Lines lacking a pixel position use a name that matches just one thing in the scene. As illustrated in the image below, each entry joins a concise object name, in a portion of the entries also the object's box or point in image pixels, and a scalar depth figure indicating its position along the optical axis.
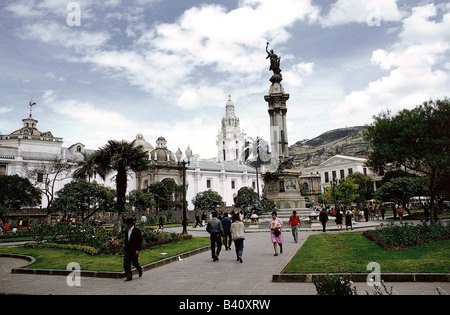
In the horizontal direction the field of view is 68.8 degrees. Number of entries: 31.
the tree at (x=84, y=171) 38.66
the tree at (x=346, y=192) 46.09
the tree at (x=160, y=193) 51.50
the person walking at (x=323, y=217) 17.11
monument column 22.22
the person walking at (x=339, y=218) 18.19
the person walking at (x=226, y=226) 11.73
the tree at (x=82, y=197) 31.45
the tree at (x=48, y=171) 39.75
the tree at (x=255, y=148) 32.79
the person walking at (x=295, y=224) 13.11
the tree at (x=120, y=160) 20.53
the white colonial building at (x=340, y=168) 66.81
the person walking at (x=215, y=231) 9.91
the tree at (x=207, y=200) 52.15
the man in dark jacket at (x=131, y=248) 7.26
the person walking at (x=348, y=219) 17.97
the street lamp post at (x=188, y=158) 17.12
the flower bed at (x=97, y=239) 11.41
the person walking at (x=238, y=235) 9.45
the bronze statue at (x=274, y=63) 25.00
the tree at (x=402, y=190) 28.94
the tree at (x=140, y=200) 44.37
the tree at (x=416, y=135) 19.33
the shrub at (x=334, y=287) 4.17
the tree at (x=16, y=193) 34.94
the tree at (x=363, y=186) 56.53
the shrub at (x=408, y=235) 9.99
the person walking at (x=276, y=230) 10.40
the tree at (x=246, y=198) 24.85
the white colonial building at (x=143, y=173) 49.69
